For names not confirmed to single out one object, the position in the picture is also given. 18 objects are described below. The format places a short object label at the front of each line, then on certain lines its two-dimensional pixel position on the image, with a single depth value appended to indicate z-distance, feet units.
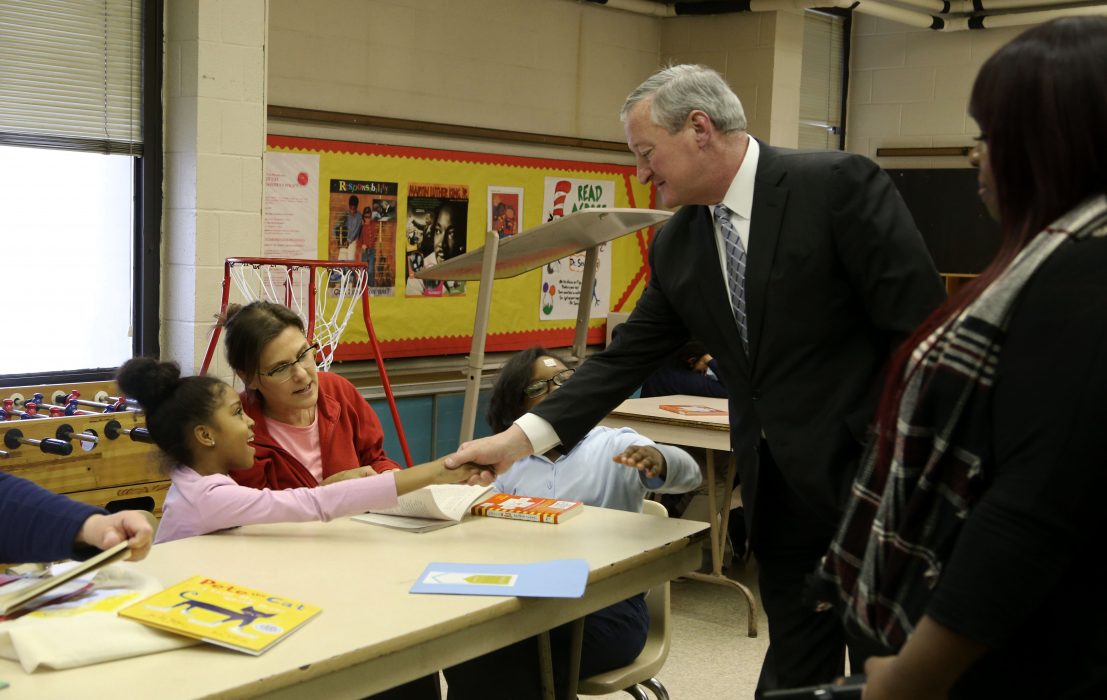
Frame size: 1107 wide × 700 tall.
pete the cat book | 5.37
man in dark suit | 6.62
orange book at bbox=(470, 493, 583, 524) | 8.16
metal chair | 8.11
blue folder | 6.36
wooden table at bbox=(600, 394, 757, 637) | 14.40
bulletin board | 16.53
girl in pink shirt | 7.73
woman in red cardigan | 9.23
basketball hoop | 12.96
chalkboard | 24.25
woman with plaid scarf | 3.52
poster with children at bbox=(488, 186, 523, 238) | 19.49
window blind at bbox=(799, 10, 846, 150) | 25.07
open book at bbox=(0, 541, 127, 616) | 5.39
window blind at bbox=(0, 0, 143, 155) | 12.84
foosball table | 10.64
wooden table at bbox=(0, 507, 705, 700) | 5.06
